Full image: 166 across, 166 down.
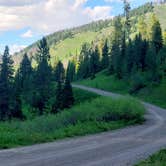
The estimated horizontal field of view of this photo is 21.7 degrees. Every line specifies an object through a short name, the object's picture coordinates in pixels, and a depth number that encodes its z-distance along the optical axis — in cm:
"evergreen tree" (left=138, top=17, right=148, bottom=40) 10812
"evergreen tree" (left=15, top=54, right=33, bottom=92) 10725
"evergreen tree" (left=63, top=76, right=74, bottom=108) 7152
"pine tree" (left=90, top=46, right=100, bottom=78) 11978
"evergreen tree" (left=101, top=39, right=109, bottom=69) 12170
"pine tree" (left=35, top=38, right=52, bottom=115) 9130
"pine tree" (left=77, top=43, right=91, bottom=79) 12452
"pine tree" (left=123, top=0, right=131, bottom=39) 12764
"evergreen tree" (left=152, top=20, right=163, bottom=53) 9288
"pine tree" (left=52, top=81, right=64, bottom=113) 7123
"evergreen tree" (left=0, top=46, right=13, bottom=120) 7712
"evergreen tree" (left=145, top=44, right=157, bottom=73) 7633
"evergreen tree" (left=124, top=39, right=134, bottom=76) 9056
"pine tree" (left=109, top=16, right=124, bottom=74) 9594
